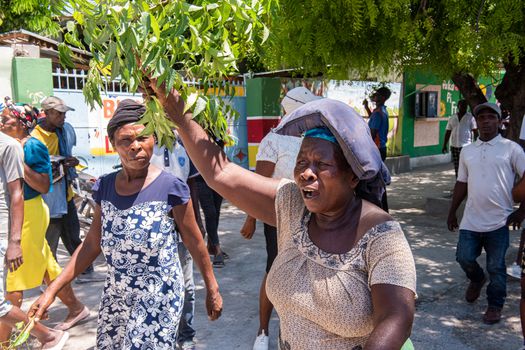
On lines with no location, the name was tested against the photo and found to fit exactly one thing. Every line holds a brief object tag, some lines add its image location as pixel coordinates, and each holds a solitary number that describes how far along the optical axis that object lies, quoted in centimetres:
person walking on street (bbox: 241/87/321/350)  383
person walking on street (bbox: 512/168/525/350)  377
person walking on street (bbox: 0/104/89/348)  396
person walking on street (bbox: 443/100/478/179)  1023
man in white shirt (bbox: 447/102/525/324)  445
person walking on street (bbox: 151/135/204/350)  378
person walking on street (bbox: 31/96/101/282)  498
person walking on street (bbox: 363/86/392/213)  898
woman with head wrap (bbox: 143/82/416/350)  156
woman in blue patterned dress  273
